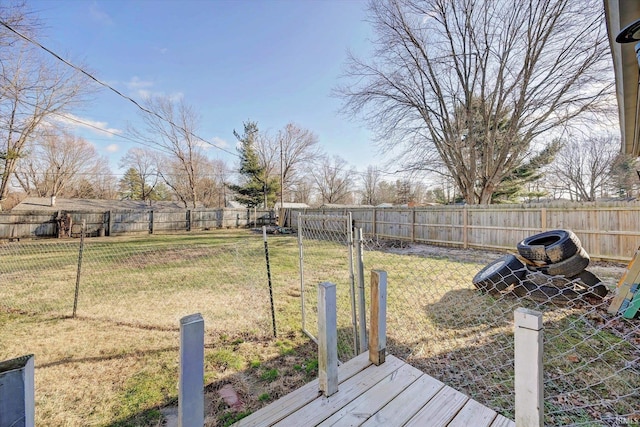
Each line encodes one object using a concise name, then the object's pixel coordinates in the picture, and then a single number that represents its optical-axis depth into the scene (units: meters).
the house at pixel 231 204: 32.69
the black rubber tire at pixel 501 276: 3.91
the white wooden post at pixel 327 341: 1.35
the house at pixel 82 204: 16.88
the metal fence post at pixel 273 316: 2.95
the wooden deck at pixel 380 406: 1.19
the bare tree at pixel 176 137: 18.50
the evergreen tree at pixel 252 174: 24.09
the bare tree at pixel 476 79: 9.25
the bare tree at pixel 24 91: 6.79
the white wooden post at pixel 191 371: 0.92
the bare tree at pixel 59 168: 20.44
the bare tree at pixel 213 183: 27.25
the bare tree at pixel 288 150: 23.67
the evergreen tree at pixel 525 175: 12.41
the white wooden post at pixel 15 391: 0.63
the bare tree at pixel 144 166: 26.16
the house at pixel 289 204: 28.95
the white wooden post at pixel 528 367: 0.94
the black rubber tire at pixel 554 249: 3.72
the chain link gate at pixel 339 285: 2.17
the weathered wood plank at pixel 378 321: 1.59
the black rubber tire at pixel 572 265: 3.66
